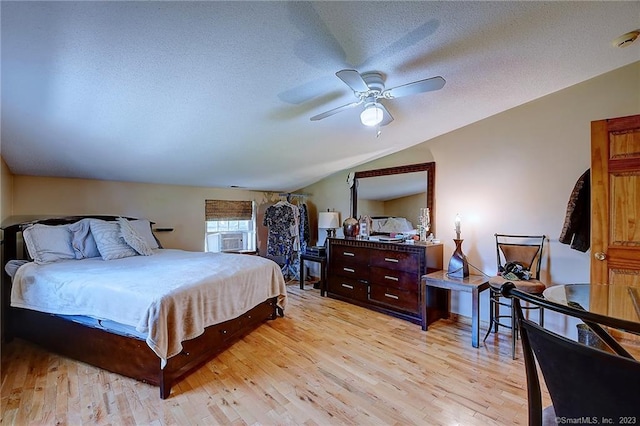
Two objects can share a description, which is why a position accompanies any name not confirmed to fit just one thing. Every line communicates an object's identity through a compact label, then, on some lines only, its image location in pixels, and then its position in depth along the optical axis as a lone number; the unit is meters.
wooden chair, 2.69
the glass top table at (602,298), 1.31
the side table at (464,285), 2.76
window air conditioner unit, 5.12
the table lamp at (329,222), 4.77
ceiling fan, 1.79
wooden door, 2.02
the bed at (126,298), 2.02
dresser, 3.32
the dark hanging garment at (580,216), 2.52
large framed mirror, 3.78
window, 4.92
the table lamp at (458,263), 3.13
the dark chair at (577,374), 0.65
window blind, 4.88
